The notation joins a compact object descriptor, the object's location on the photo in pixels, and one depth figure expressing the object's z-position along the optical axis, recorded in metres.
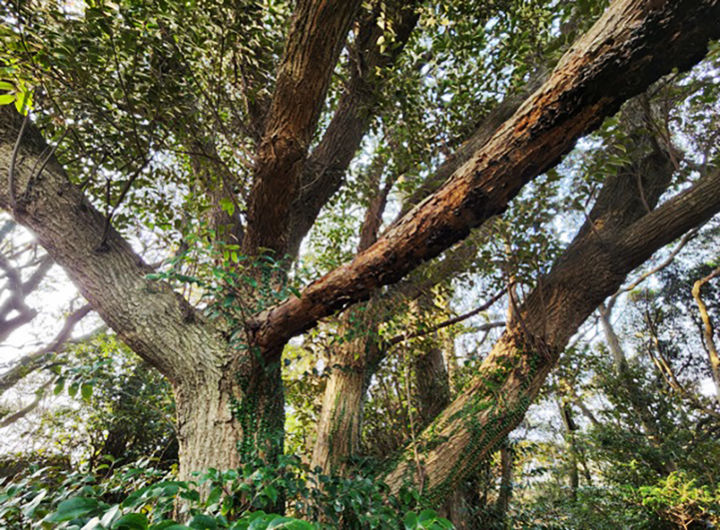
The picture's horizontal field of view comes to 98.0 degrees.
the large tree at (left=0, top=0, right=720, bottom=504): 1.30
